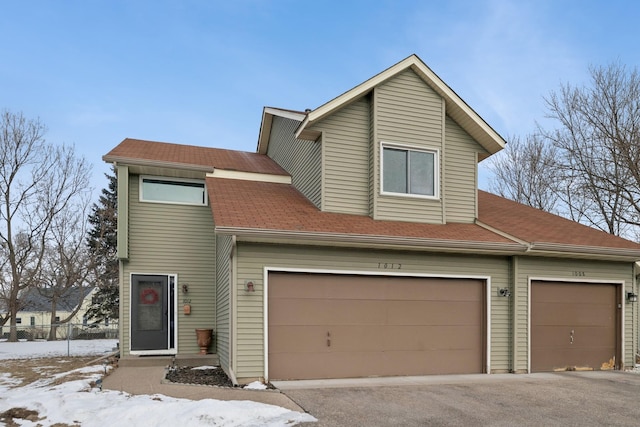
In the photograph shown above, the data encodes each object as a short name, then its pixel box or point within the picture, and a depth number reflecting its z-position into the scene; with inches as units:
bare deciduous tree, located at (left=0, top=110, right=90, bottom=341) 873.5
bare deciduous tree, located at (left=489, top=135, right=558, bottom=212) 949.2
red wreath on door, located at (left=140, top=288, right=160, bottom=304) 428.8
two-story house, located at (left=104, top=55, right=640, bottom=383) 327.3
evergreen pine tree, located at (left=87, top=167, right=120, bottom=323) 1045.2
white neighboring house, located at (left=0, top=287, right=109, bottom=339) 833.2
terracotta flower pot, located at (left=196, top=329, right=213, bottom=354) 421.1
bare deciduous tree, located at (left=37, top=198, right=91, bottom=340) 967.6
